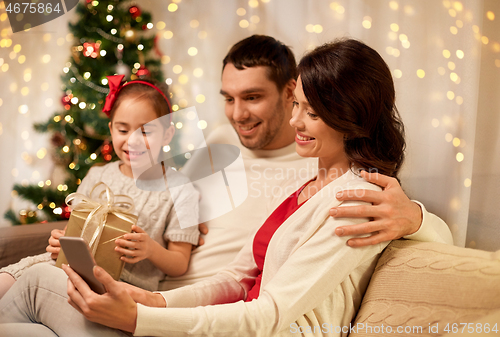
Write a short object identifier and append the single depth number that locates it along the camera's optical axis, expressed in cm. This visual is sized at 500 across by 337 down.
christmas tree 212
